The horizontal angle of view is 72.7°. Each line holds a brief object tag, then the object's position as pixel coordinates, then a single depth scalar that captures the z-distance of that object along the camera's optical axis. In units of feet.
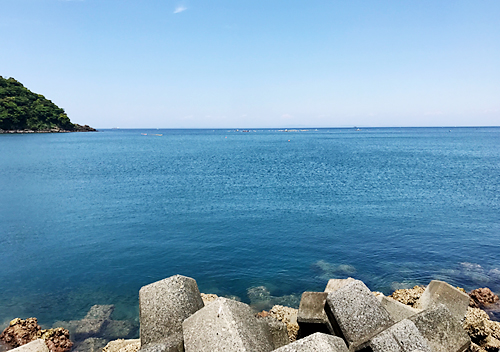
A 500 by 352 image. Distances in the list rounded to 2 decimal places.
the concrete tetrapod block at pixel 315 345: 15.75
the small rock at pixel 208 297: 37.43
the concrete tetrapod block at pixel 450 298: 27.63
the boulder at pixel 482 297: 39.96
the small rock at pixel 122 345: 25.74
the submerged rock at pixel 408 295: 35.83
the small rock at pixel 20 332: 32.27
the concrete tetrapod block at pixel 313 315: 23.61
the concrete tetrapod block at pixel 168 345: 18.37
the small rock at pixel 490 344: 25.77
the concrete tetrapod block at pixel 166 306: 20.51
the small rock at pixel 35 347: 21.88
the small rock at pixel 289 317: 27.28
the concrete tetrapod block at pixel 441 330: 20.75
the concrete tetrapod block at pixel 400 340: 18.51
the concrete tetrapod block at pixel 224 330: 16.62
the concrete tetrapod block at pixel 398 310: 25.89
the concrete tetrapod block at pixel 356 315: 20.34
